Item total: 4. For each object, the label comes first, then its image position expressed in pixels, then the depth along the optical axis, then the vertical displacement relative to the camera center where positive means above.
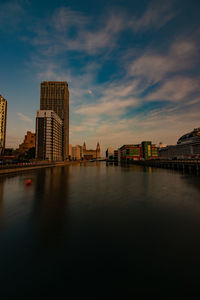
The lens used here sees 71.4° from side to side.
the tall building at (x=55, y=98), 159.75 +70.77
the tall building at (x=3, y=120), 135.01 +39.68
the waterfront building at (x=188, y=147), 139.50 +11.86
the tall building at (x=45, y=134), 117.88 +20.89
